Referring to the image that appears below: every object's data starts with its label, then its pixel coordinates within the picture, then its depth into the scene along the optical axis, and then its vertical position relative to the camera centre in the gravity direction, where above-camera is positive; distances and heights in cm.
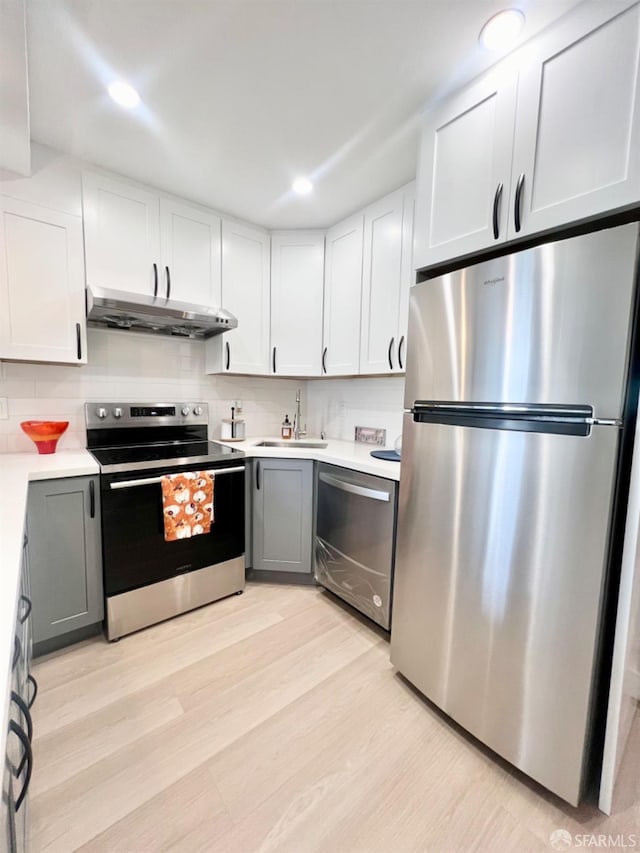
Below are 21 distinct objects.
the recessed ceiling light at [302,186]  204 +118
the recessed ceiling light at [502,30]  114 +119
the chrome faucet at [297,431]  302 -29
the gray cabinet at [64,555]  164 -77
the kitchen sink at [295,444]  277 -36
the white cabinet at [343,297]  236 +66
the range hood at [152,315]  190 +43
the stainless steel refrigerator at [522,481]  101 -25
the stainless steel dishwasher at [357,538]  183 -76
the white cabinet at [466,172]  130 +88
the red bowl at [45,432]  187 -23
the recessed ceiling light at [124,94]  144 +118
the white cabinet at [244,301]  247 +64
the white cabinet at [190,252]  221 +87
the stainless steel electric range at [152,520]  183 -68
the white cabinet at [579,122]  102 +85
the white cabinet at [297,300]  262 +68
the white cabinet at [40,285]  177 +51
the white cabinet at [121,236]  197 +86
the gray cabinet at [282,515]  230 -75
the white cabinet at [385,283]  206 +68
